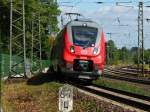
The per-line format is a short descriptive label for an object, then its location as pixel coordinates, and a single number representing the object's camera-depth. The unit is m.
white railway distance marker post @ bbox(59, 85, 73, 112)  11.21
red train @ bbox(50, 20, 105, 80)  27.47
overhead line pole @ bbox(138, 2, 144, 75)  57.97
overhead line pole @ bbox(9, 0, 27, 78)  39.51
